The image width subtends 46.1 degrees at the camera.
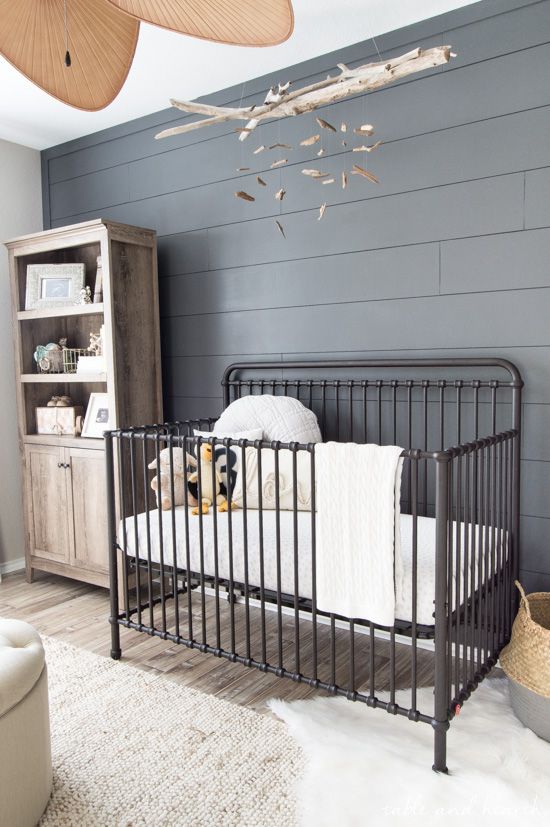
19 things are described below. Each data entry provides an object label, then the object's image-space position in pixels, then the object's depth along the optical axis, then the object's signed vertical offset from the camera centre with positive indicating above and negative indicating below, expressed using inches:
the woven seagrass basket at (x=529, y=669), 71.3 -35.1
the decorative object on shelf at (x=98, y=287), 121.4 +15.2
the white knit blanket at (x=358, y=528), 66.4 -17.4
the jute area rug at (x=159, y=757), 63.2 -43.3
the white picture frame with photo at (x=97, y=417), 124.6 -9.5
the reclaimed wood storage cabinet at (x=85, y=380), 116.9 -2.3
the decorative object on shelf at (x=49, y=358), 131.9 +2.3
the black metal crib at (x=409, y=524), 68.3 -22.5
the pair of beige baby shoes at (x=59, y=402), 133.9 -6.9
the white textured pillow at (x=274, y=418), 102.1 -8.6
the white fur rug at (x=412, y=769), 61.2 -42.3
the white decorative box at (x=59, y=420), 130.6 -10.4
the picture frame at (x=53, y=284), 128.0 +16.9
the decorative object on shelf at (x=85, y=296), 125.6 +14.1
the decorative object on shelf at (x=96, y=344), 126.8 +4.7
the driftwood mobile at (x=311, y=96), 72.6 +32.1
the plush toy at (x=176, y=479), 96.7 -17.2
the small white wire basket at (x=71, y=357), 134.7 +2.4
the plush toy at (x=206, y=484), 95.4 -17.6
